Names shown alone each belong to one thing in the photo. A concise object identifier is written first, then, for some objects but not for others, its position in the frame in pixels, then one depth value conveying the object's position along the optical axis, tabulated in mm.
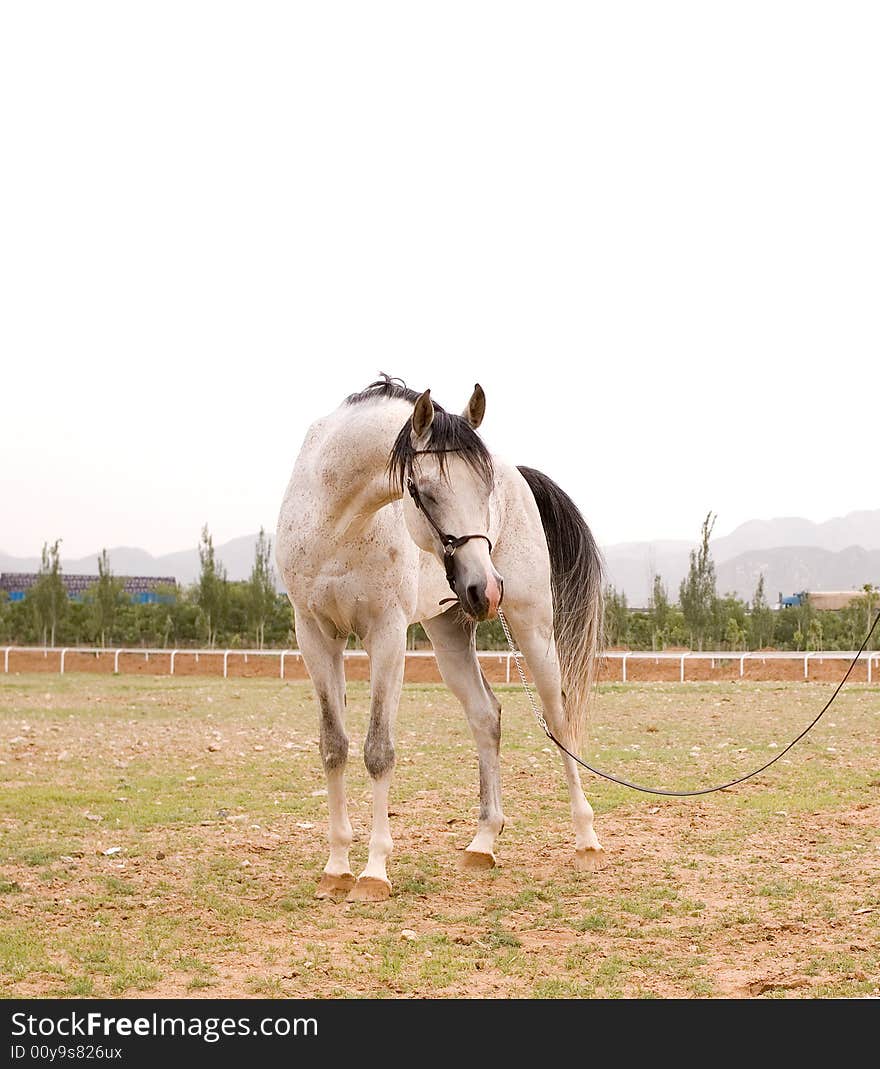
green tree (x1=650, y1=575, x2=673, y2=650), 34875
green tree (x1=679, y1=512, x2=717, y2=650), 34312
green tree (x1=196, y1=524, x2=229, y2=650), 38000
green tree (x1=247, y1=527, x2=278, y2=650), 37781
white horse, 4773
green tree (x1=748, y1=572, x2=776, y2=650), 36312
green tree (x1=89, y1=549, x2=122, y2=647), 37562
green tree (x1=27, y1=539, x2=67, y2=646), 38000
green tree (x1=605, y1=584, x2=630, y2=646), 33938
